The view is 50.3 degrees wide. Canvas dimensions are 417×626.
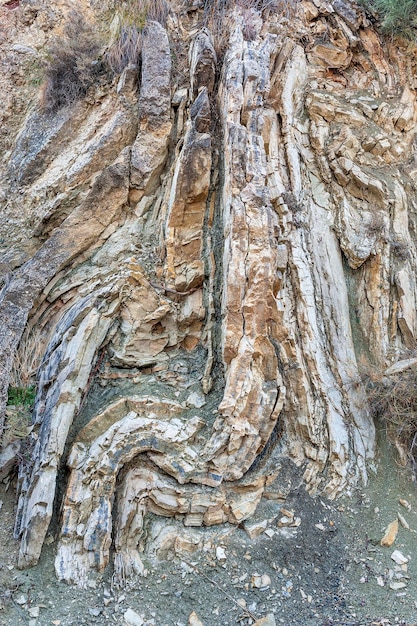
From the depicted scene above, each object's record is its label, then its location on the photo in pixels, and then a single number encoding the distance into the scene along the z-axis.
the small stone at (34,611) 3.76
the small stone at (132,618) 3.82
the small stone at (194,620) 3.85
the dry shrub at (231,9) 7.18
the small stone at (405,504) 4.77
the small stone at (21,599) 3.83
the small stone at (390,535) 4.45
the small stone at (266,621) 3.82
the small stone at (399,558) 4.34
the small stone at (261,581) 4.14
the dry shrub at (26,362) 5.17
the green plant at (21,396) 5.03
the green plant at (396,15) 7.29
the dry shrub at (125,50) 7.04
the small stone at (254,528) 4.43
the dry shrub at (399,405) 5.03
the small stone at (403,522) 4.61
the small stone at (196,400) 4.93
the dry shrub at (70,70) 7.27
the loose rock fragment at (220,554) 4.27
